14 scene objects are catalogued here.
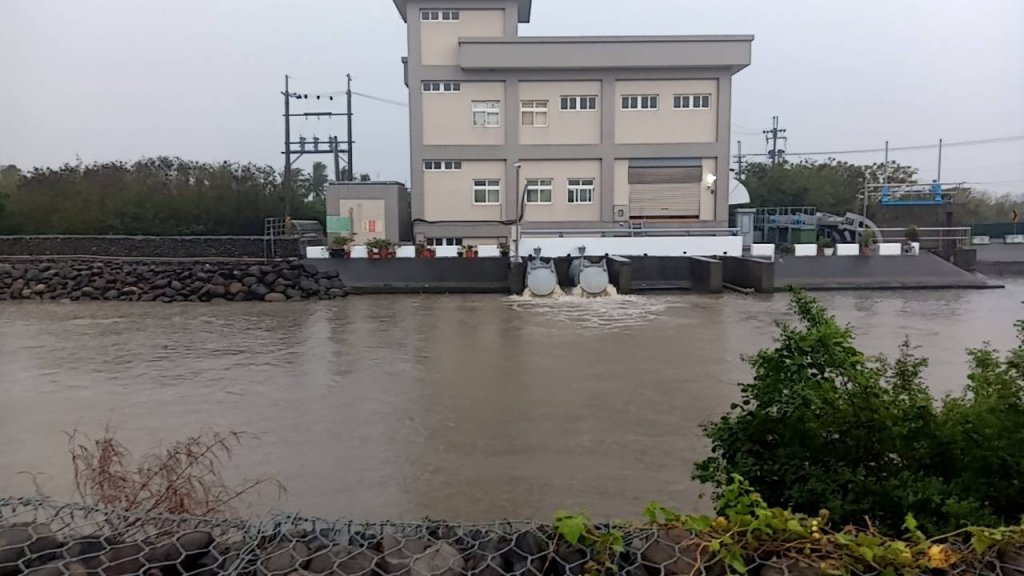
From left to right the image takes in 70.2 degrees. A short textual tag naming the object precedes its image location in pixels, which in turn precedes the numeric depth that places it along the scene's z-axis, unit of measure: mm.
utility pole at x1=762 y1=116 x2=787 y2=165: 49984
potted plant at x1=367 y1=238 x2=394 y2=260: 19328
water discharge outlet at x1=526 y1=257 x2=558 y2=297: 17594
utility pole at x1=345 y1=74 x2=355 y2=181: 35812
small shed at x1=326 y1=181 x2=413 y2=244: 23188
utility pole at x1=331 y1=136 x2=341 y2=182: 37344
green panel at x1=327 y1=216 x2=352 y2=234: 22328
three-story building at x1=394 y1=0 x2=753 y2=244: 24500
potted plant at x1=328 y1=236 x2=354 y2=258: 19344
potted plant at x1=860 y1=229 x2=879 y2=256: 20500
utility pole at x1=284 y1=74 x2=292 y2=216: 29672
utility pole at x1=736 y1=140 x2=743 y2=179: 41859
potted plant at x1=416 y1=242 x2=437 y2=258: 19516
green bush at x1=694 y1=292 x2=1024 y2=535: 2629
